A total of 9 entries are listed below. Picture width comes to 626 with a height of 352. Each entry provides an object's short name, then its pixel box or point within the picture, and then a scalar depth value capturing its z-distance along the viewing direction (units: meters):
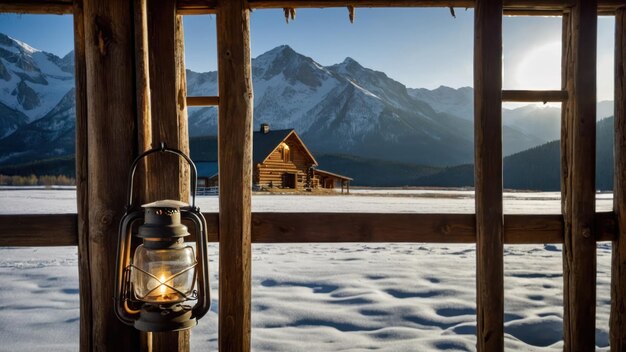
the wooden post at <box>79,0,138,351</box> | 2.22
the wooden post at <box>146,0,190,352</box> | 2.31
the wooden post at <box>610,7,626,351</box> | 2.51
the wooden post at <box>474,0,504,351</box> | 2.42
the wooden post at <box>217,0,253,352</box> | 2.35
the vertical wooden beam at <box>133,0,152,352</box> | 2.24
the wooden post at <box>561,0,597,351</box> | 2.46
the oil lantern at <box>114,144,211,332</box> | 1.75
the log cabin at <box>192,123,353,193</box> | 29.80
